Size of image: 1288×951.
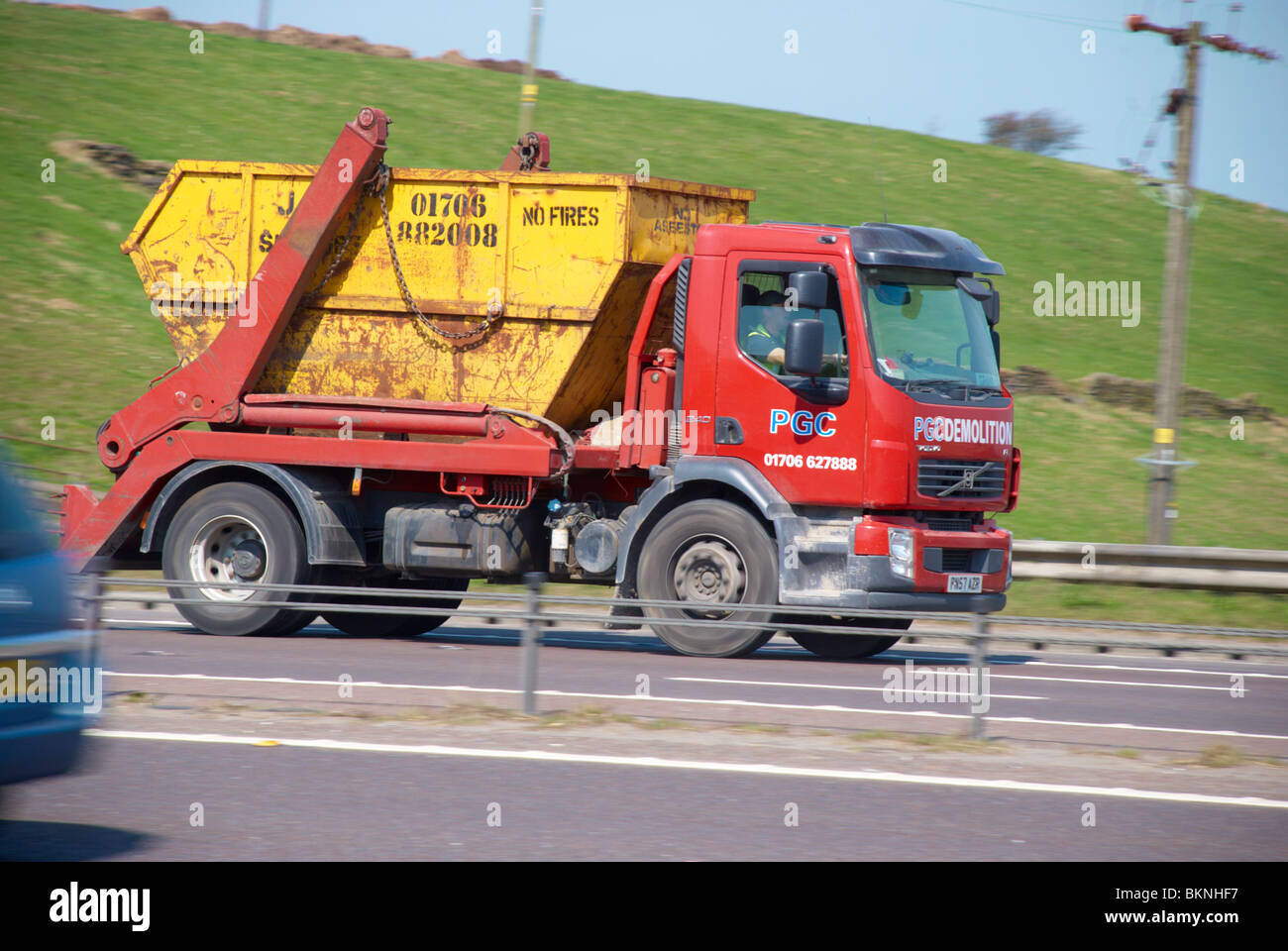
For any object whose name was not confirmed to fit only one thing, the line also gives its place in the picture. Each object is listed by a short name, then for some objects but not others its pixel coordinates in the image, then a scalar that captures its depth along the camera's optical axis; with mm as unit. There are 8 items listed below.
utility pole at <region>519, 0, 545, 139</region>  19938
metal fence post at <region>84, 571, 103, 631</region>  8516
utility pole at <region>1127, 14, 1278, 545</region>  17359
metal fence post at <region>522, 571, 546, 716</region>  8781
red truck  11430
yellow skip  12102
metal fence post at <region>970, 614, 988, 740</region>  8320
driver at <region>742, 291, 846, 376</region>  11594
